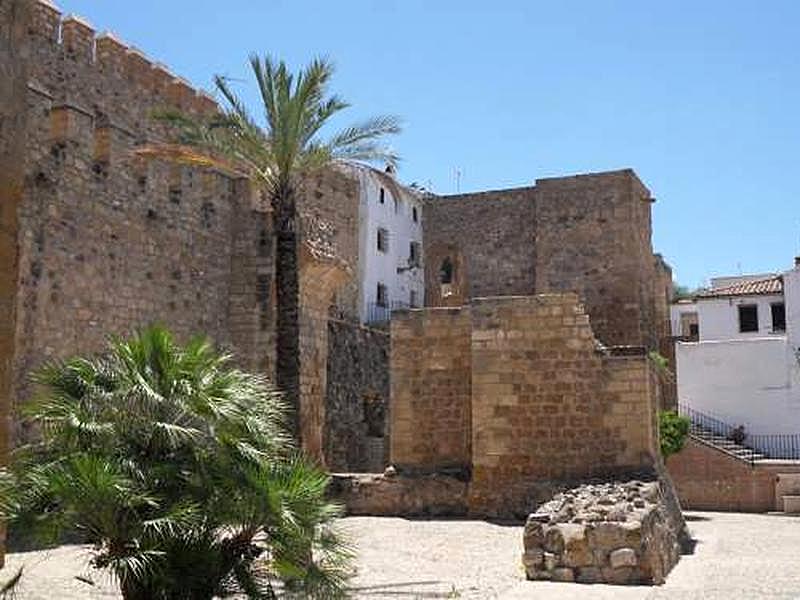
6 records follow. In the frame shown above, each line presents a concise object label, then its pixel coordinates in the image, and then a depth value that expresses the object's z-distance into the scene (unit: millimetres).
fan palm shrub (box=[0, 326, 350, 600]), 5910
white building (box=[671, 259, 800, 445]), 25047
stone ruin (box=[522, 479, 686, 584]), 9617
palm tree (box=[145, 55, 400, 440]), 11719
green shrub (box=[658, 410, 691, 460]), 19745
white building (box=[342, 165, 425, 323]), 32688
